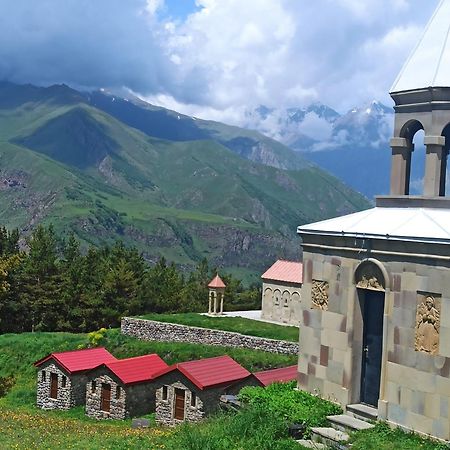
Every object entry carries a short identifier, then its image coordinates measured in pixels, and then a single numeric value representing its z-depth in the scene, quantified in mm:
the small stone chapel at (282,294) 46812
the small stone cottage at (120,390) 28750
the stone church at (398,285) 11852
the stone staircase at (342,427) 12125
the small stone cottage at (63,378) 31047
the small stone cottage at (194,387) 26062
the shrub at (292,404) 12891
